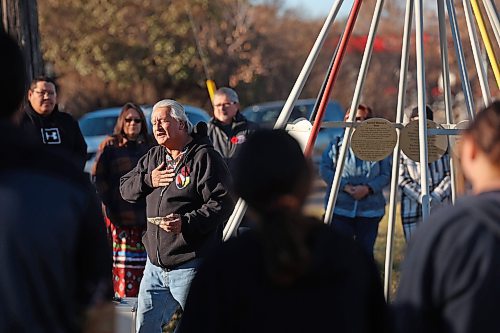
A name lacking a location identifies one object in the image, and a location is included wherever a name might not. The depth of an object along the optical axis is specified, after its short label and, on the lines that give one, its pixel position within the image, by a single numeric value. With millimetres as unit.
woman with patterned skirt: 12050
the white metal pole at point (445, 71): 9681
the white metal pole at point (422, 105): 9237
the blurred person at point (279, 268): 4703
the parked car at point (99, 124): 24852
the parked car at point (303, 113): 31231
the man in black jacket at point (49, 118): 12395
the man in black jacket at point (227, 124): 13836
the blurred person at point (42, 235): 4715
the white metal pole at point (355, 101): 9719
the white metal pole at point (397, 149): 9819
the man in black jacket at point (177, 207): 9485
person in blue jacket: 13397
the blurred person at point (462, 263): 4979
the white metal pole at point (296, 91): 9017
